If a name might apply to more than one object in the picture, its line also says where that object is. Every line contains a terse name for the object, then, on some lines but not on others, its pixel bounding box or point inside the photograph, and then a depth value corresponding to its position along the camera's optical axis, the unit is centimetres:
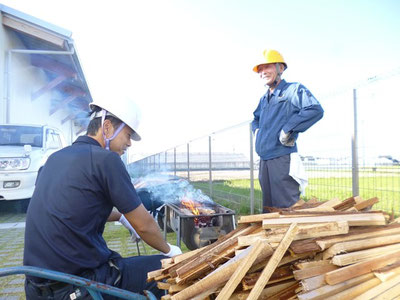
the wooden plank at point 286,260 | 158
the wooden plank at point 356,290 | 148
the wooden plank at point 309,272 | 151
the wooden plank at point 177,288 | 166
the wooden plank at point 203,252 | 178
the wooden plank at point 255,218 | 190
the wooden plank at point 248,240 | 162
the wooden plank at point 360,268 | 150
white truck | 670
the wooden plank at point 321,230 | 168
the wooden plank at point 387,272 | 157
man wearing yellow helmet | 324
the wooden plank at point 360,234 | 162
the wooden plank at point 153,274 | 182
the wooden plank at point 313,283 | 147
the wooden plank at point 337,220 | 177
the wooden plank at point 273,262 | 141
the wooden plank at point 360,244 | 161
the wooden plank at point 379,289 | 149
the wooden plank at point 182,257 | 188
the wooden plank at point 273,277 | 148
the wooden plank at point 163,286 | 176
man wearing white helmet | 168
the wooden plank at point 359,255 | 157
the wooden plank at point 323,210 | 213
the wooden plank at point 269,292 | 150
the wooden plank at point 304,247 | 157
